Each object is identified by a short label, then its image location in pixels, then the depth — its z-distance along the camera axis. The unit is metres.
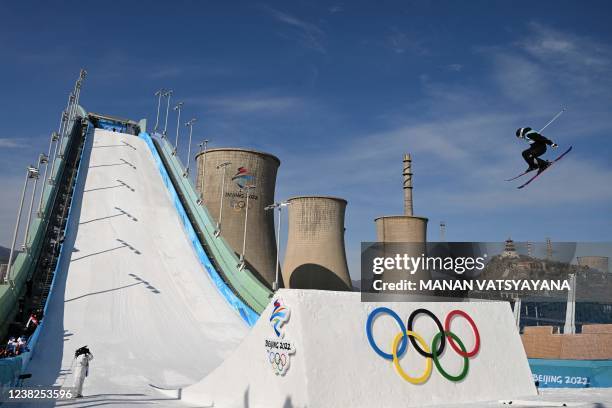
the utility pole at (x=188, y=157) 31.29
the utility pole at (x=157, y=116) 42.92
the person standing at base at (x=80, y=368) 10.73
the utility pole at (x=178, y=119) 42.29
